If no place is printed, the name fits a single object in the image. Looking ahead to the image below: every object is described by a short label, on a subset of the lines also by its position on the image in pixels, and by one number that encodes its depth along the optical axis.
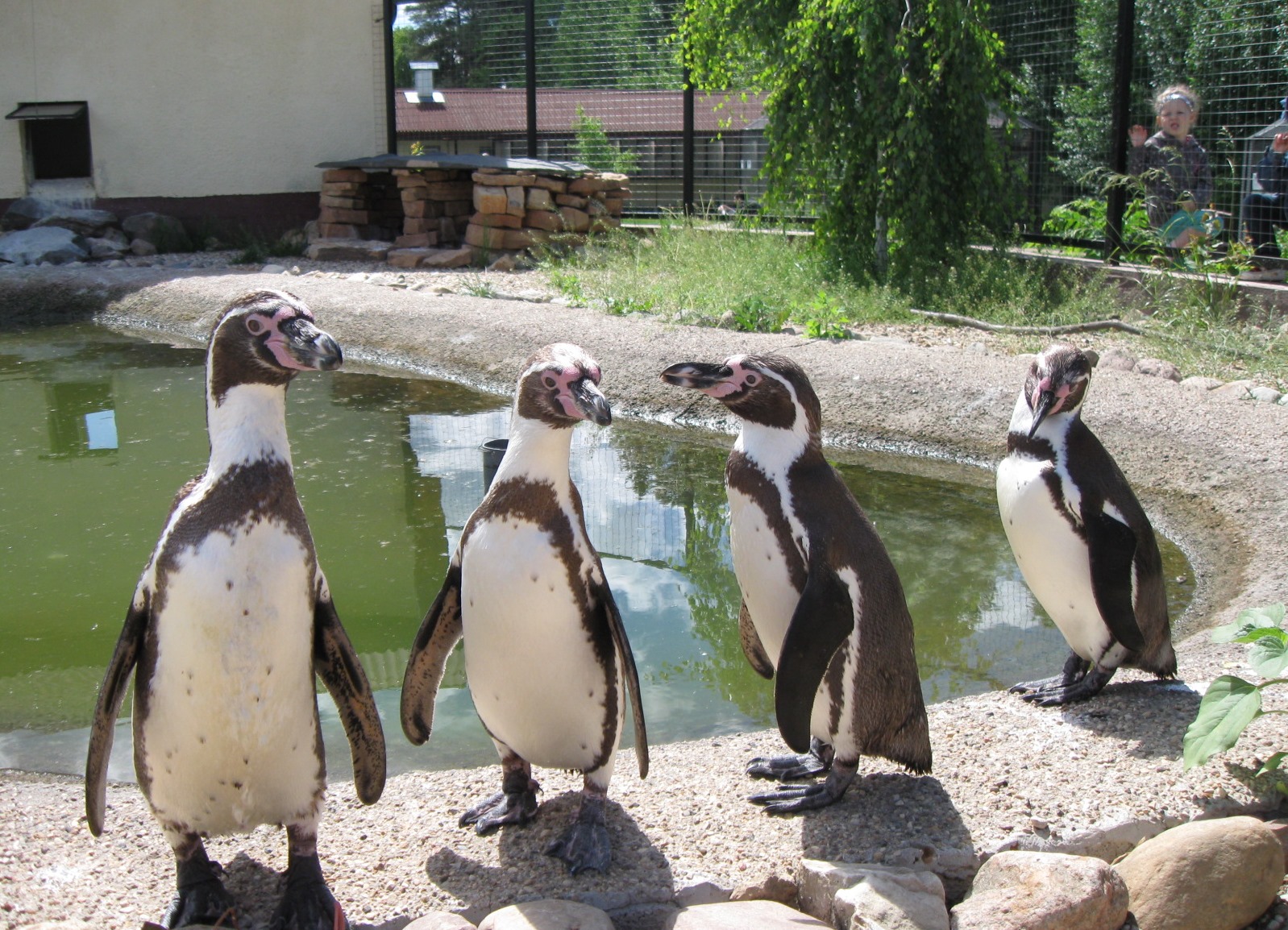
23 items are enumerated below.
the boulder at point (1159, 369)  5.83
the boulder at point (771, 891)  2.08
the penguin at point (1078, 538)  2.74
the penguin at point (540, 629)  2.14
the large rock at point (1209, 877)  2.06
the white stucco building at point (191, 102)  11.95
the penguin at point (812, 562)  2.31
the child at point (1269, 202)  7.44
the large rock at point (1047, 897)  1.94
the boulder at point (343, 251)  11.01
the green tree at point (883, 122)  8.05
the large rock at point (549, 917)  1.87
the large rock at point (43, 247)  10.45
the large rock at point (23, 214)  11.59
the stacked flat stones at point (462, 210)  10.95
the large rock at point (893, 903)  1.90
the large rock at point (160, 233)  11.86
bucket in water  3.53
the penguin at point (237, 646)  1.88
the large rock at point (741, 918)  1.90
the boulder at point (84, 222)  11.53
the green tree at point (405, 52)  28.03
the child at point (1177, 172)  7.54
